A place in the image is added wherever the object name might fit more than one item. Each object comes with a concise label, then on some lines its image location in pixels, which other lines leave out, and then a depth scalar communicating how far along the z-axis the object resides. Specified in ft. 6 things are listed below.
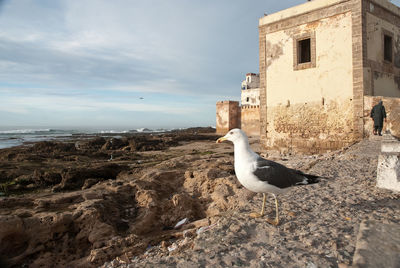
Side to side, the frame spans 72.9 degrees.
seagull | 11.01
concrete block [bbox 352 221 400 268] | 7.70
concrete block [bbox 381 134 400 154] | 15.31
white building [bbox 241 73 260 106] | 171.94
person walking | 29.04
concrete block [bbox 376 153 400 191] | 14.55
